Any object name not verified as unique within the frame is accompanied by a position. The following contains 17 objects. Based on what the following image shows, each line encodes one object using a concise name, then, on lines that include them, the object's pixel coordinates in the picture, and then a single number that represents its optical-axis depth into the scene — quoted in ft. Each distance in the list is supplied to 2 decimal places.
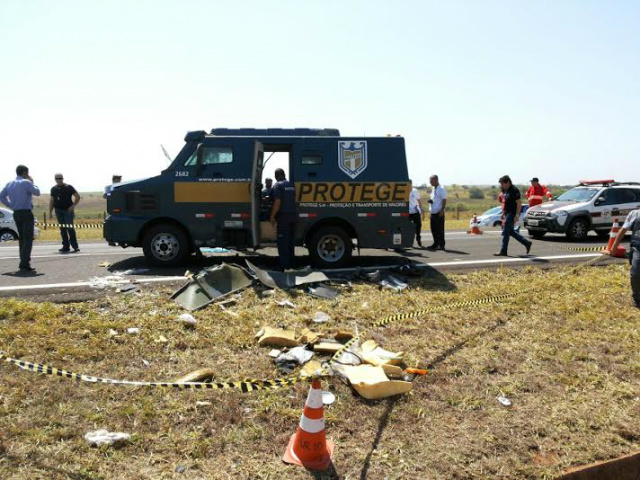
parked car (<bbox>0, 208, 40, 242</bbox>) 53.01
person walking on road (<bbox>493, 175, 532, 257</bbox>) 35.42
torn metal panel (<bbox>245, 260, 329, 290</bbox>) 25.08
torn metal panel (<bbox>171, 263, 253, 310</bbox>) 22.44
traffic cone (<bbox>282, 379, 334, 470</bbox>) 11.70
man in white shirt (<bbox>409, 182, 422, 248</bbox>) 43.62
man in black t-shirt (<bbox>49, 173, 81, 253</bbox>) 39.83
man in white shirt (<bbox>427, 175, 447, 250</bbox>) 42.24
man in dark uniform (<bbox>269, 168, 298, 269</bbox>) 27.94
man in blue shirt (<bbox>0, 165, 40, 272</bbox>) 29.32
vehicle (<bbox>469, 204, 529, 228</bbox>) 75.25
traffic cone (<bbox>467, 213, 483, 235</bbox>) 58.13
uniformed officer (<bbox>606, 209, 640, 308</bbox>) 23.45
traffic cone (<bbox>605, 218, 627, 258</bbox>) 36.20
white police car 48.75
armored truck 29.94
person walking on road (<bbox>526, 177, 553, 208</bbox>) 54.13
